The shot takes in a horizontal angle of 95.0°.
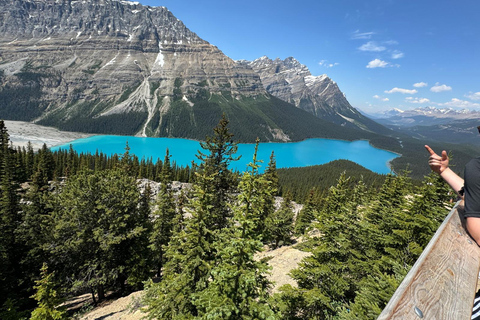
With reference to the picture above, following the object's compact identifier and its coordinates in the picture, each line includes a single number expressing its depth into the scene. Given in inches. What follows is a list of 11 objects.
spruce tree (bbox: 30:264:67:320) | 552.4
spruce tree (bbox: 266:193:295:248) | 1540.4
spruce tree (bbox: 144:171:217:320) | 457.1
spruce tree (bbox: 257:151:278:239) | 1345.8
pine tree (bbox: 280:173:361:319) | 529.7
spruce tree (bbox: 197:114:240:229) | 554.6
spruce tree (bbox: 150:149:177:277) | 1069.6
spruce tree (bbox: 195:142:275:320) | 350.9
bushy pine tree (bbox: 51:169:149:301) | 857.5
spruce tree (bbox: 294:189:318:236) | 1668.3
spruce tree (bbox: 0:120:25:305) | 881.5
